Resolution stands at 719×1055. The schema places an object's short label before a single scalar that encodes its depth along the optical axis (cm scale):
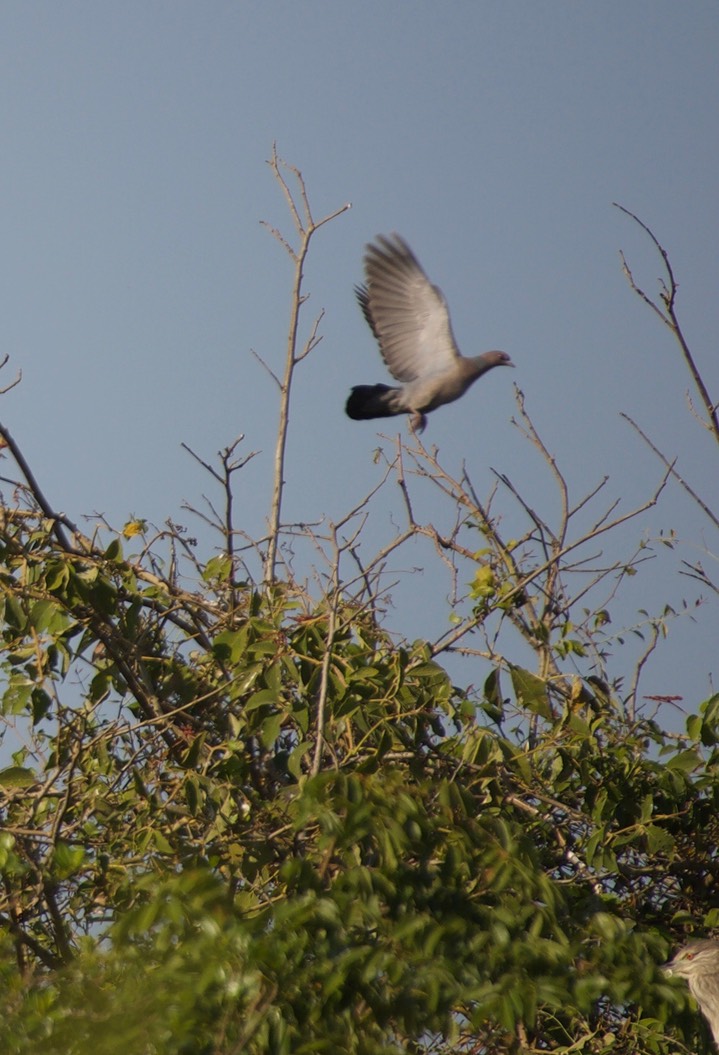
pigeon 3529
